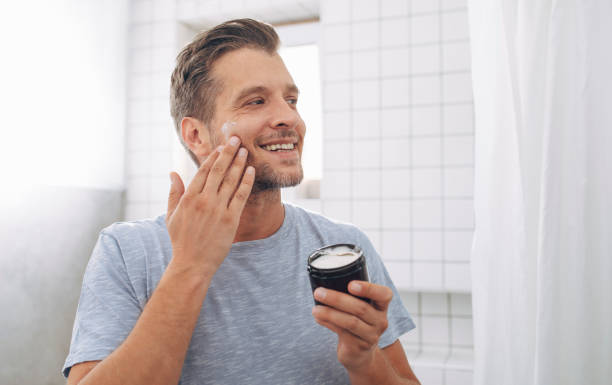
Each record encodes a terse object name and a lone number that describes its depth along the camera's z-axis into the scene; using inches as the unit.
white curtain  34.9
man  28.2
